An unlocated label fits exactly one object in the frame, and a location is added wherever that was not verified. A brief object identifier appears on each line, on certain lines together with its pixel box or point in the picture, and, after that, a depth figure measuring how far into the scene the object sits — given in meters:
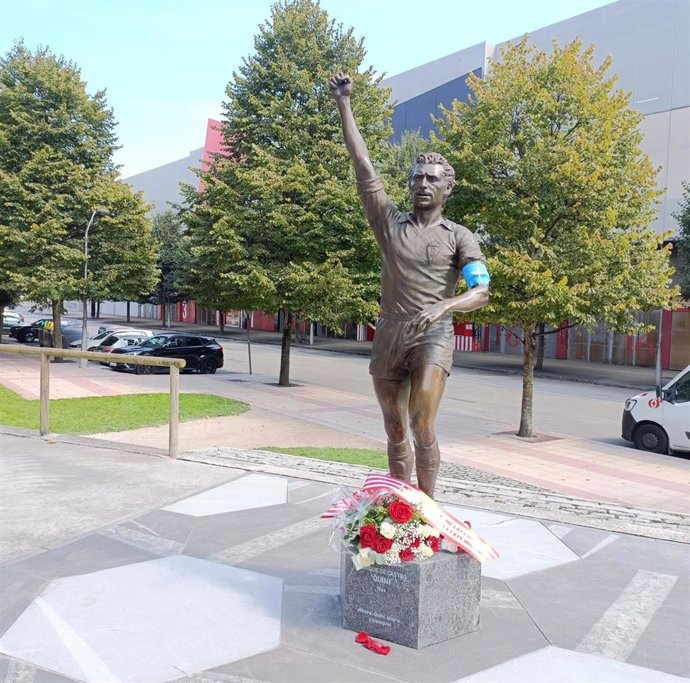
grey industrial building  29.86
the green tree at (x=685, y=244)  25.95
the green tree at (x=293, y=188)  19.25
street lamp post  24.86
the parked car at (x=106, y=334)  28.75
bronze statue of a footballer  4.53
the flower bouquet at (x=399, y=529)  4.08
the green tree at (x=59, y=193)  24.92
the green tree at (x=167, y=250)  52.53
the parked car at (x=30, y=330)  35.84
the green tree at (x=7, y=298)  31.20
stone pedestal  4.02
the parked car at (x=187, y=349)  24.56
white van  12.82
